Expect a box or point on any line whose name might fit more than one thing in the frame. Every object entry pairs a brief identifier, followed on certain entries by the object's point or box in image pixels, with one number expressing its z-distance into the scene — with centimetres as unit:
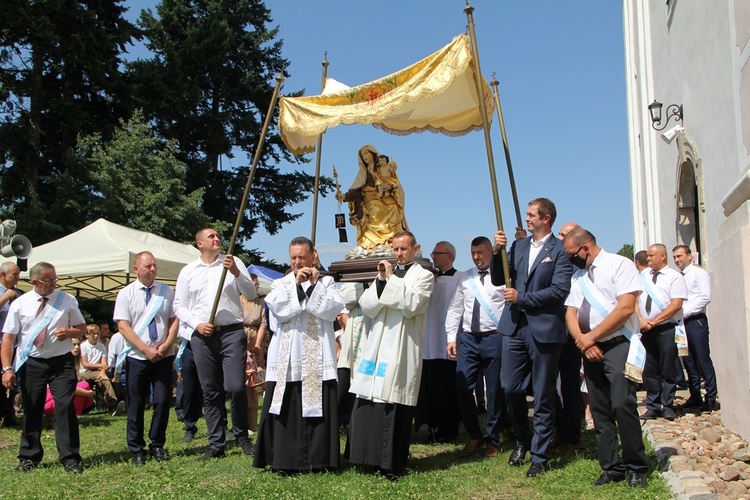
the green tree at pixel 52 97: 2245
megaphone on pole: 1091
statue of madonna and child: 916
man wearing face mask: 515
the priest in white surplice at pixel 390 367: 584
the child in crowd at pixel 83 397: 1077
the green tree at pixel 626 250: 6968
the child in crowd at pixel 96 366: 1191
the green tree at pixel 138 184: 2252
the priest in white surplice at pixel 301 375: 596
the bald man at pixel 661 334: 777
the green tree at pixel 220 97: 2908
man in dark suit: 579
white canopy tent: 1199
